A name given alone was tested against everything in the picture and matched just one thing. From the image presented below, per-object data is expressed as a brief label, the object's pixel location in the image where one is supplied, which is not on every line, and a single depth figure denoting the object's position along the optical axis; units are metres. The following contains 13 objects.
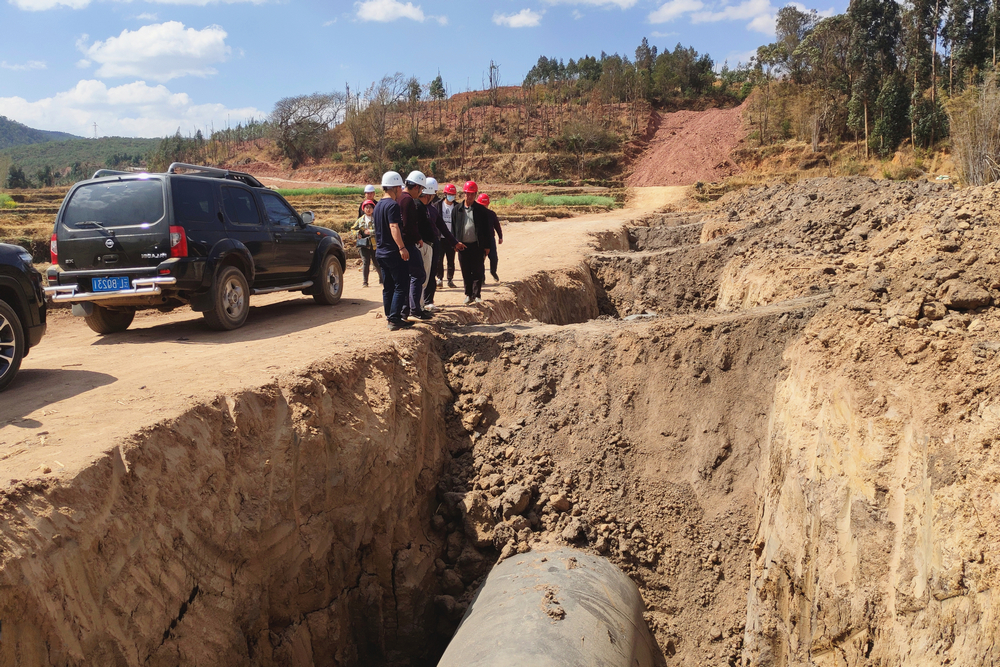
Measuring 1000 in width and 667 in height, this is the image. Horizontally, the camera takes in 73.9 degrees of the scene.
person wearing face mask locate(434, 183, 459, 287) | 10.58
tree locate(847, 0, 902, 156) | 40.69
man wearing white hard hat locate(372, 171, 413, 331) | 7.23
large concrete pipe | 4.08
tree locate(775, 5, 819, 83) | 58.50
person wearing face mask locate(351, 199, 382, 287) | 11.60
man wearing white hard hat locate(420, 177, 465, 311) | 8.58
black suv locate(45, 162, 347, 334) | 7.35
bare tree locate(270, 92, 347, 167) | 62.25
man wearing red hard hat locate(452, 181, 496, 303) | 9.73
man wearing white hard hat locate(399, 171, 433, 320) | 7.58
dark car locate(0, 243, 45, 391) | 5.39
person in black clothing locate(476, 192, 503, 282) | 10.30
